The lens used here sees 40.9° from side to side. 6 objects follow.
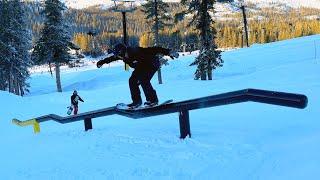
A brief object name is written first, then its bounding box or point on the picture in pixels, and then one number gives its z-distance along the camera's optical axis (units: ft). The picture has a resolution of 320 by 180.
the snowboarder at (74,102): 75.97
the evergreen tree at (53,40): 155.22
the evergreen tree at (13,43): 162.30
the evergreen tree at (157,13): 140.87
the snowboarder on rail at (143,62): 32.04
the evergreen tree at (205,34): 120.88
